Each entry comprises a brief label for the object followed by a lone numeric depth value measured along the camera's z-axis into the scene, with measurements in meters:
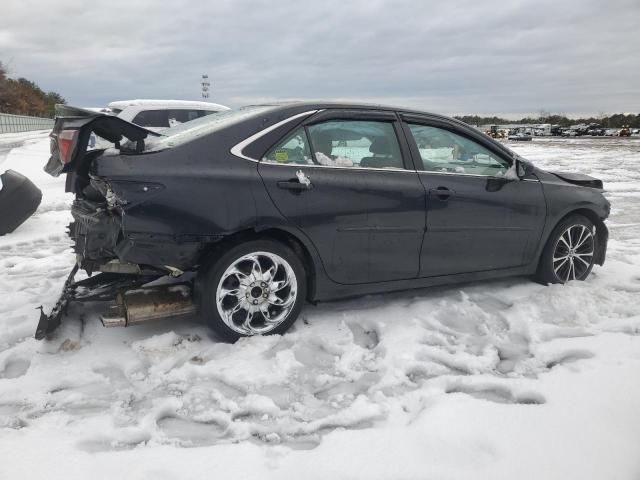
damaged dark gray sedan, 3.22
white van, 11.35
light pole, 36.78
